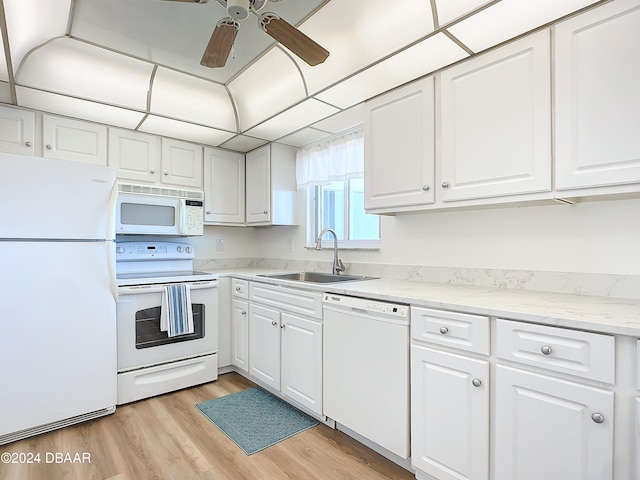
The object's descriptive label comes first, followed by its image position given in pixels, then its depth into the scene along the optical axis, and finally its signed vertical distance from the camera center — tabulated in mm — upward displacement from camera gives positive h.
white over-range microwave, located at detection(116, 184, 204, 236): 2752 +235
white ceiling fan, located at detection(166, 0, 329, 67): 1400 +902
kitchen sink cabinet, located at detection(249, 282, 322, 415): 2148 -720
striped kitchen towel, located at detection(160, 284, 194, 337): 2559 -546
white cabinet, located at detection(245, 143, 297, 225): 3264 +521
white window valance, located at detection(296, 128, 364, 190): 2779 +693
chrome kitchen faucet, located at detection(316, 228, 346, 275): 2754 -193
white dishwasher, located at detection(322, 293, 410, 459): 1658 -686
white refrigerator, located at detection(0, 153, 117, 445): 1960 -342
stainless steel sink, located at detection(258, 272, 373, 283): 2637 -316
